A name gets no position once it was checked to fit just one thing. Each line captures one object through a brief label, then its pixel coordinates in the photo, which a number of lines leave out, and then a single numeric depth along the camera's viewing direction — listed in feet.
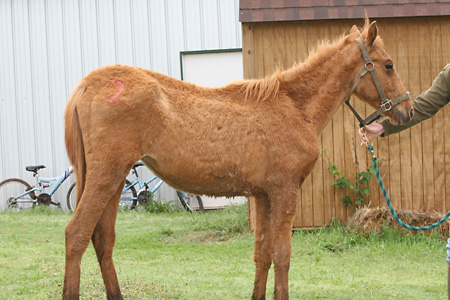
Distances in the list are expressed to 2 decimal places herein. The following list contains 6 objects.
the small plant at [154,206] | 37.63
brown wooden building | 26.55
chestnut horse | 14.43
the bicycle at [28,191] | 38.55
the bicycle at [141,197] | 37.86
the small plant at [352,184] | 26.55
